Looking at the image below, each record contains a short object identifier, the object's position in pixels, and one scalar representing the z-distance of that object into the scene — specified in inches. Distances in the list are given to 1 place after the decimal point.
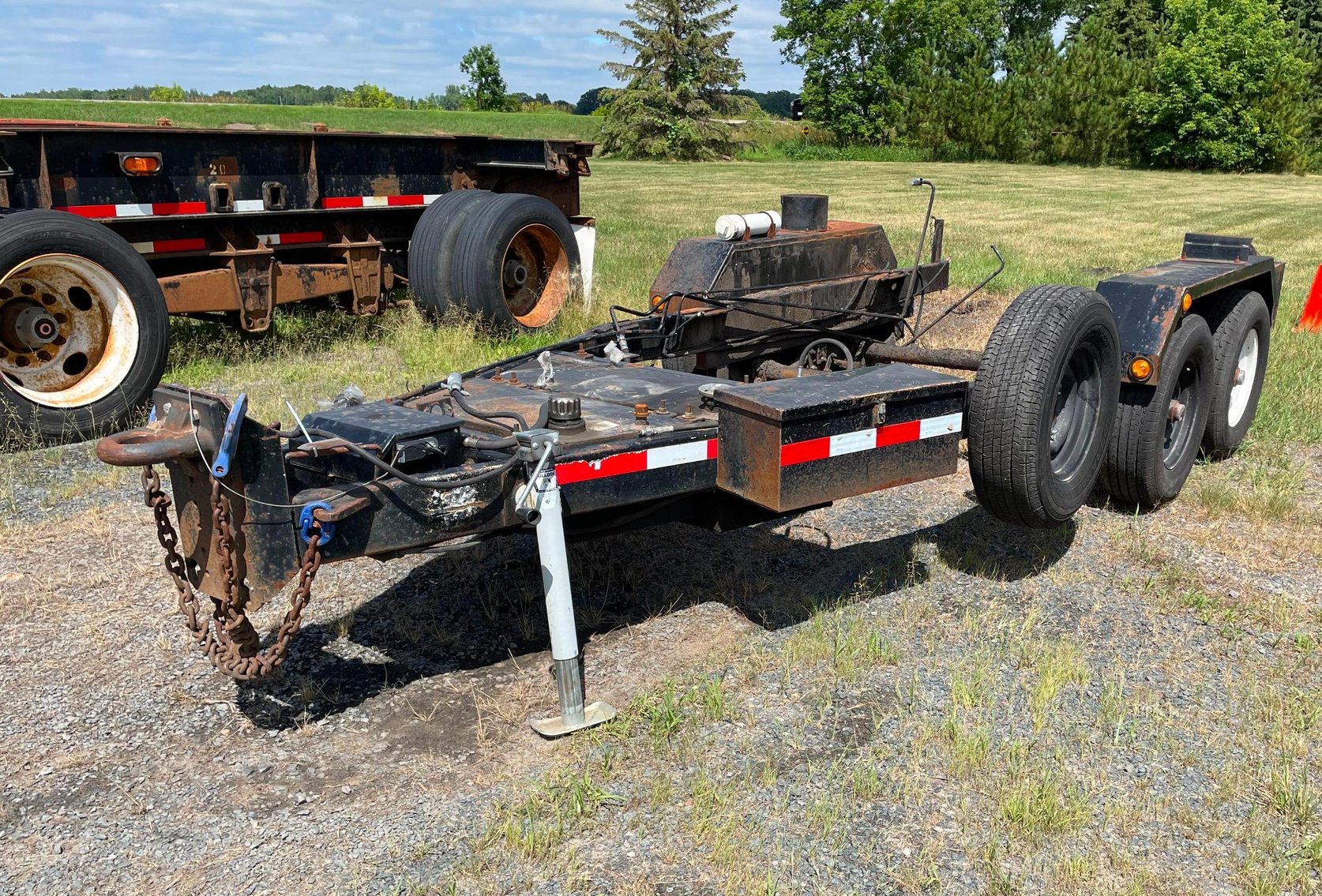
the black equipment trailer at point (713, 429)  123.3
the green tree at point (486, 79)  3442.4
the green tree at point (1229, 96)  1430.9
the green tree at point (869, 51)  1927.9
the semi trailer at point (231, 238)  243.6
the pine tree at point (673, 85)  1691.7
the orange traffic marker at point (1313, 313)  372.2
